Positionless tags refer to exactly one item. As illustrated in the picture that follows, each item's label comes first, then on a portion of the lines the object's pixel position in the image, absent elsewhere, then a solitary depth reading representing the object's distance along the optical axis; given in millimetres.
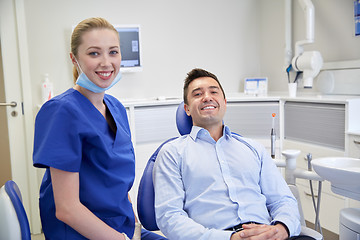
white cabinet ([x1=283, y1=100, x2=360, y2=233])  2223
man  1311
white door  2672
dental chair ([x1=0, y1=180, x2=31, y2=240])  954
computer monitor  2862
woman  1065
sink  1425
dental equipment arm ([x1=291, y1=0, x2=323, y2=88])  2705
